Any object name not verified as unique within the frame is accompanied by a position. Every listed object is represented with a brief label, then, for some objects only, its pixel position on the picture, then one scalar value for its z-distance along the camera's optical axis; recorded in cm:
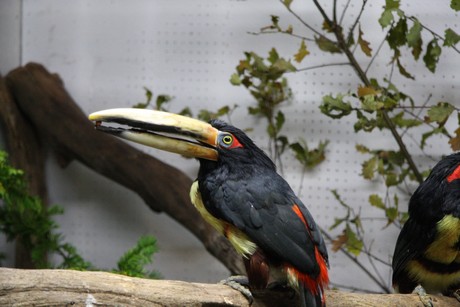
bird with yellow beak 320
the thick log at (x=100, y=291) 268
